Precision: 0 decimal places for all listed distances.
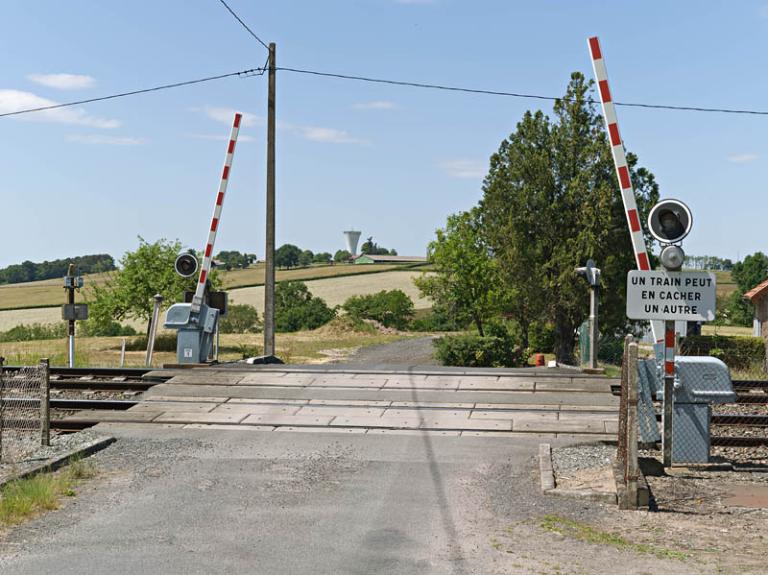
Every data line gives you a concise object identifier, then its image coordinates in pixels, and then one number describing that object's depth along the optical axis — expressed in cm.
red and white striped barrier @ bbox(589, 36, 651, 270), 1072
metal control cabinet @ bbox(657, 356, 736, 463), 1009
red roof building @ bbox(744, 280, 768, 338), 4559
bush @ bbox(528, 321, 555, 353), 4381
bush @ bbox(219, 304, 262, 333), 6078
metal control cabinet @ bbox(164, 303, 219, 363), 1608
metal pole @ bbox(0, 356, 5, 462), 1064
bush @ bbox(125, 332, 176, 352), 4225
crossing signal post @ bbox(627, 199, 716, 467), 982
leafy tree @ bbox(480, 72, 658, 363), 3875
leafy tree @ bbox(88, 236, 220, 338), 4641
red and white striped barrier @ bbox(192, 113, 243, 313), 1614
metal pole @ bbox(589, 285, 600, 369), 1562
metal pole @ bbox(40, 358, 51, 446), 1118
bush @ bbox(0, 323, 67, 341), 5134
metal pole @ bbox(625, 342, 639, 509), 834
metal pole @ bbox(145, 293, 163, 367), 2046
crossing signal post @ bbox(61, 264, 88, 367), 2077
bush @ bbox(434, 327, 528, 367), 2955
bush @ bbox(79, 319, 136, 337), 5494
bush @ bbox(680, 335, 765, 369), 4000
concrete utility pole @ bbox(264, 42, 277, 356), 2134
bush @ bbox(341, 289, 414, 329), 6244
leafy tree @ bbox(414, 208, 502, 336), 4841
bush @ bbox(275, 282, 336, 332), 6162
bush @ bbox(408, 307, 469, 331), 6162
